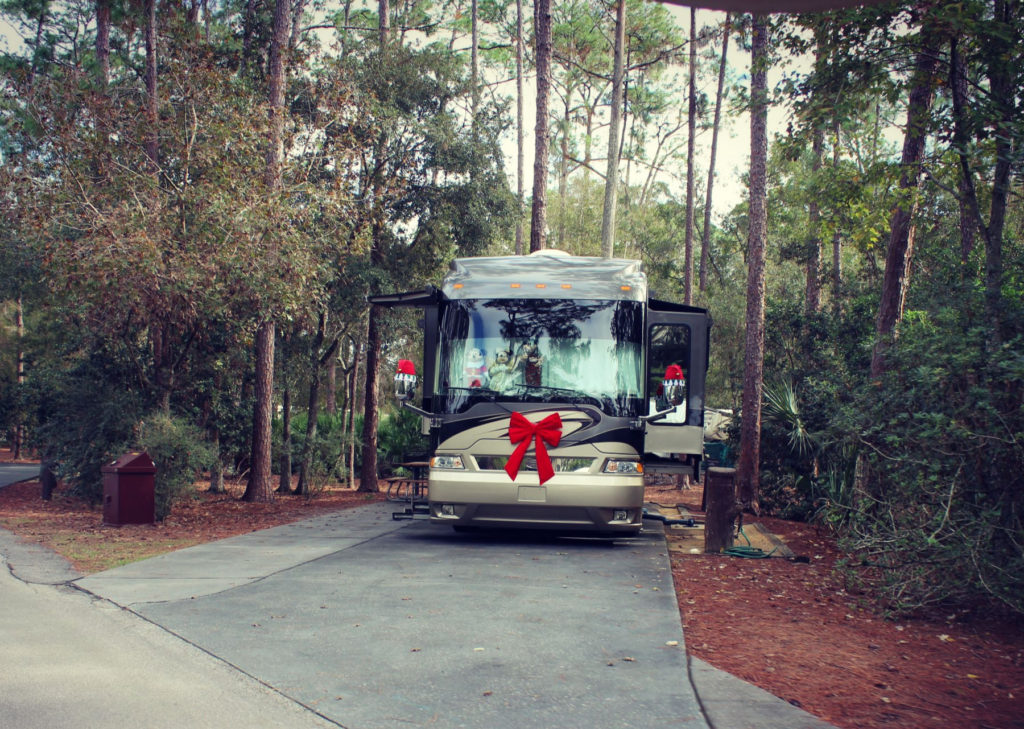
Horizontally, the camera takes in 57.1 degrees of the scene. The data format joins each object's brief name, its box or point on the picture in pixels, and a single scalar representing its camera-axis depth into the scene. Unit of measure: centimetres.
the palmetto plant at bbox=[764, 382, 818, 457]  1611
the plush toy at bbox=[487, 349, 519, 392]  1056
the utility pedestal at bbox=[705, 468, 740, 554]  1041
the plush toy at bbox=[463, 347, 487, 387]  1063
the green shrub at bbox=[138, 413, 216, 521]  1416
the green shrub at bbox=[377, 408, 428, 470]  2830
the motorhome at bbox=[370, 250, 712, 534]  1018
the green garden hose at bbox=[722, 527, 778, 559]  1038
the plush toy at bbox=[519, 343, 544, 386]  1055
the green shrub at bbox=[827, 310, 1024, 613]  658
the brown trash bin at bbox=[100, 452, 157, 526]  1294
